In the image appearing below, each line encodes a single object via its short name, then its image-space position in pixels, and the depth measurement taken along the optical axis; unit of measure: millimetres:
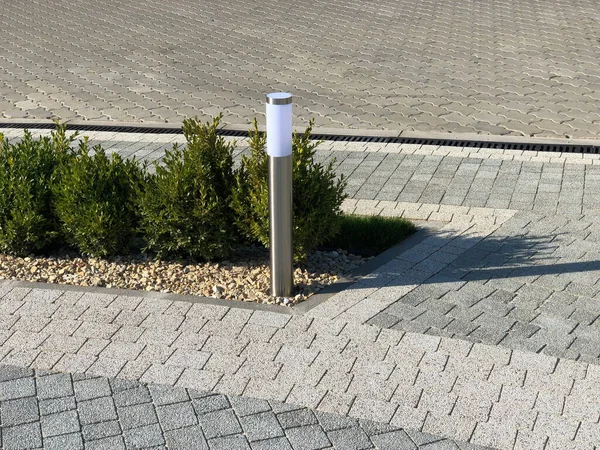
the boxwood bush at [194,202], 5820
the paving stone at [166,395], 4344
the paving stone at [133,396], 4340
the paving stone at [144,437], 4004
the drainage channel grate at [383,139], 8781
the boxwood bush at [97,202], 5922
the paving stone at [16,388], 4418
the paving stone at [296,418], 4145
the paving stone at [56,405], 4285
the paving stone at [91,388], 4406
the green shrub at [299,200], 5723
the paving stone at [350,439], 3982
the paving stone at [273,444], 3965
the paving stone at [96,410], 4203
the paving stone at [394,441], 3969
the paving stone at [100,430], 4066
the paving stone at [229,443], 3975
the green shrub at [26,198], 6047
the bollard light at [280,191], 5133
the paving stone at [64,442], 4000
